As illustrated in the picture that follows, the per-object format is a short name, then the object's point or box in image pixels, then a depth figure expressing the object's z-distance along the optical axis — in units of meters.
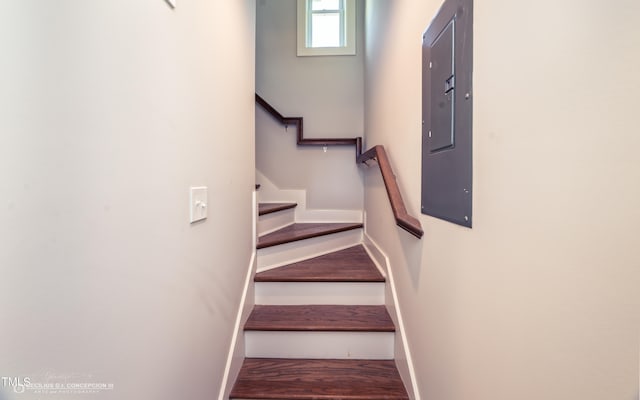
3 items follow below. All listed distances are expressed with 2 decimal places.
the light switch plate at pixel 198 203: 0.93
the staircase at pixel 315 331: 1.30
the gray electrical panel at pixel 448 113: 0.78
